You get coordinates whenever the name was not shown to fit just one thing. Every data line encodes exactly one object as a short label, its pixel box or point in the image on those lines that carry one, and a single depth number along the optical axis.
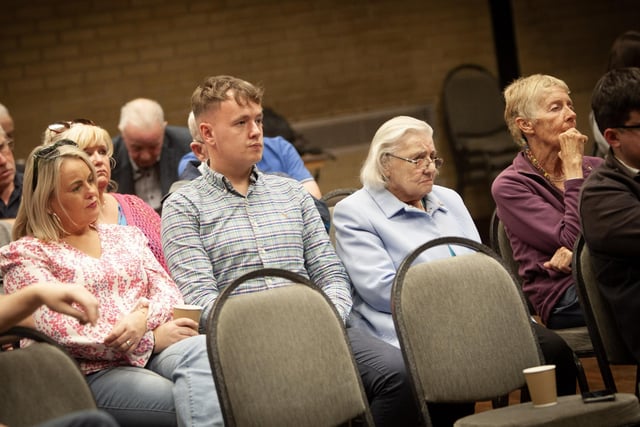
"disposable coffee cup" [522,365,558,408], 4.84
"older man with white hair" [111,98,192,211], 8.97
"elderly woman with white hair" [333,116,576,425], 5.97
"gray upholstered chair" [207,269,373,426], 4.75
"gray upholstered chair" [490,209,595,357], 6.20
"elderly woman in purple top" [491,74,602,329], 6.38
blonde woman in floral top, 5.20
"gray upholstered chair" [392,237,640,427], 5.19
